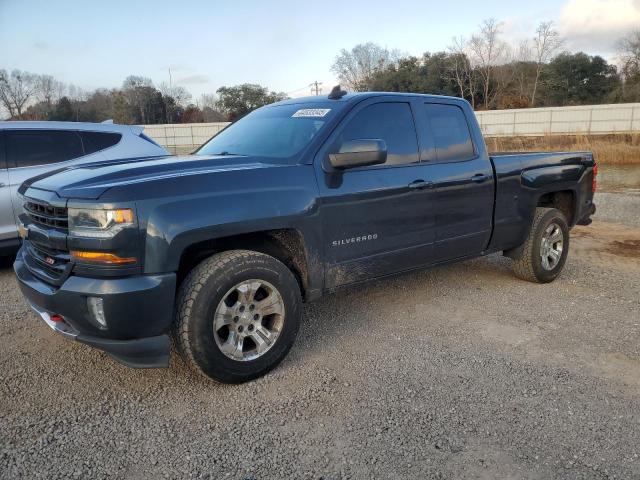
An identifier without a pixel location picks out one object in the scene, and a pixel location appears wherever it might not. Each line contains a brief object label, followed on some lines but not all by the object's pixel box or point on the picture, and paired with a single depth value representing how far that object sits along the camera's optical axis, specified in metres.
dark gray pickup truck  2.91
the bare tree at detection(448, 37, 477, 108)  50.84
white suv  5.93
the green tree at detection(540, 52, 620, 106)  48.69
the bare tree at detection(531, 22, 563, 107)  49.88
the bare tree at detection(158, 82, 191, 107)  67.19
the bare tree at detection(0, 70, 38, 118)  60.75
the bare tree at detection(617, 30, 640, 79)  49.32
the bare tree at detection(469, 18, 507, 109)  52.19
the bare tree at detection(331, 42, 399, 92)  62.62
